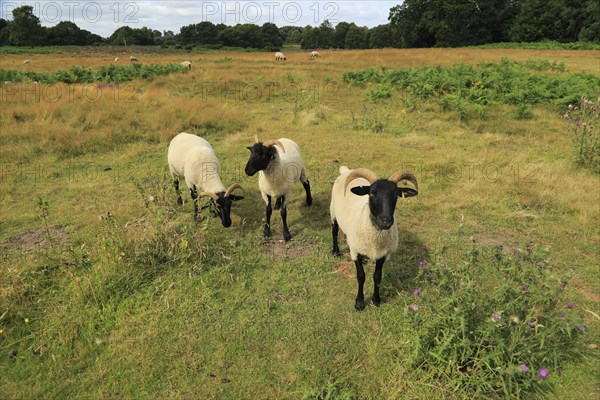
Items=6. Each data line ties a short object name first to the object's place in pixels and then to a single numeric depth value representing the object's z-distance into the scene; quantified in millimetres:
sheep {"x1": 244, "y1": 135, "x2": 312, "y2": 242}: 6219
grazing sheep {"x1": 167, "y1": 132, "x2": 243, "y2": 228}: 6539
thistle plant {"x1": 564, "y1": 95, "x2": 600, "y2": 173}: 8578
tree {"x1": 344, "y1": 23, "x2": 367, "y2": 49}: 98250
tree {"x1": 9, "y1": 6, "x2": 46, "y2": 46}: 66750
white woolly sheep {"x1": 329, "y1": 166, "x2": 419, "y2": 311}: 4035
